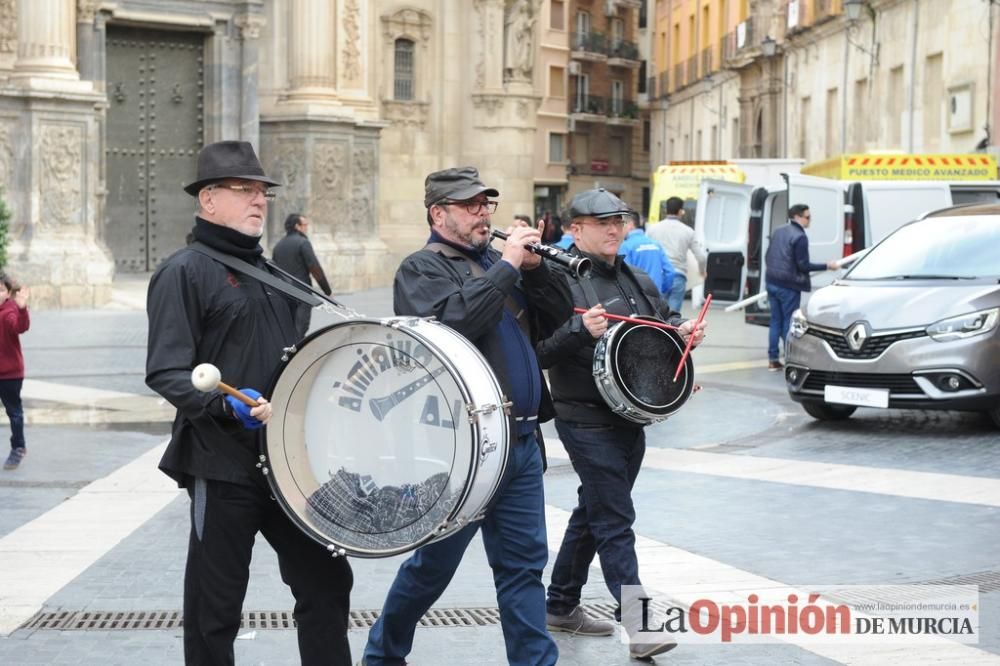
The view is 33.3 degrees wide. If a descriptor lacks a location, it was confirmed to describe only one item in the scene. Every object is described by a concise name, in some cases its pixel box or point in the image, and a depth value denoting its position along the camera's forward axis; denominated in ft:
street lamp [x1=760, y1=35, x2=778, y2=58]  149.38
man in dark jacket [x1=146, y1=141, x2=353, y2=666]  16.44
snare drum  20.88
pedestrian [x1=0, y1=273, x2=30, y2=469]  36.47
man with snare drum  20.92
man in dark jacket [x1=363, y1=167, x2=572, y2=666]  18.33
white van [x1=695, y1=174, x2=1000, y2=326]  65.51
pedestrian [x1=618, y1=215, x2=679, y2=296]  45.09
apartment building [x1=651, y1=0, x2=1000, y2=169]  104.83
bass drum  16.01
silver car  40.32
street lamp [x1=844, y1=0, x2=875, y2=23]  111.65
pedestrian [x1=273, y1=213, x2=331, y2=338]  54.90
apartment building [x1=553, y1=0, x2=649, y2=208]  251.60
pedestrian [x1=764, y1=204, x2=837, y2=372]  57.57
